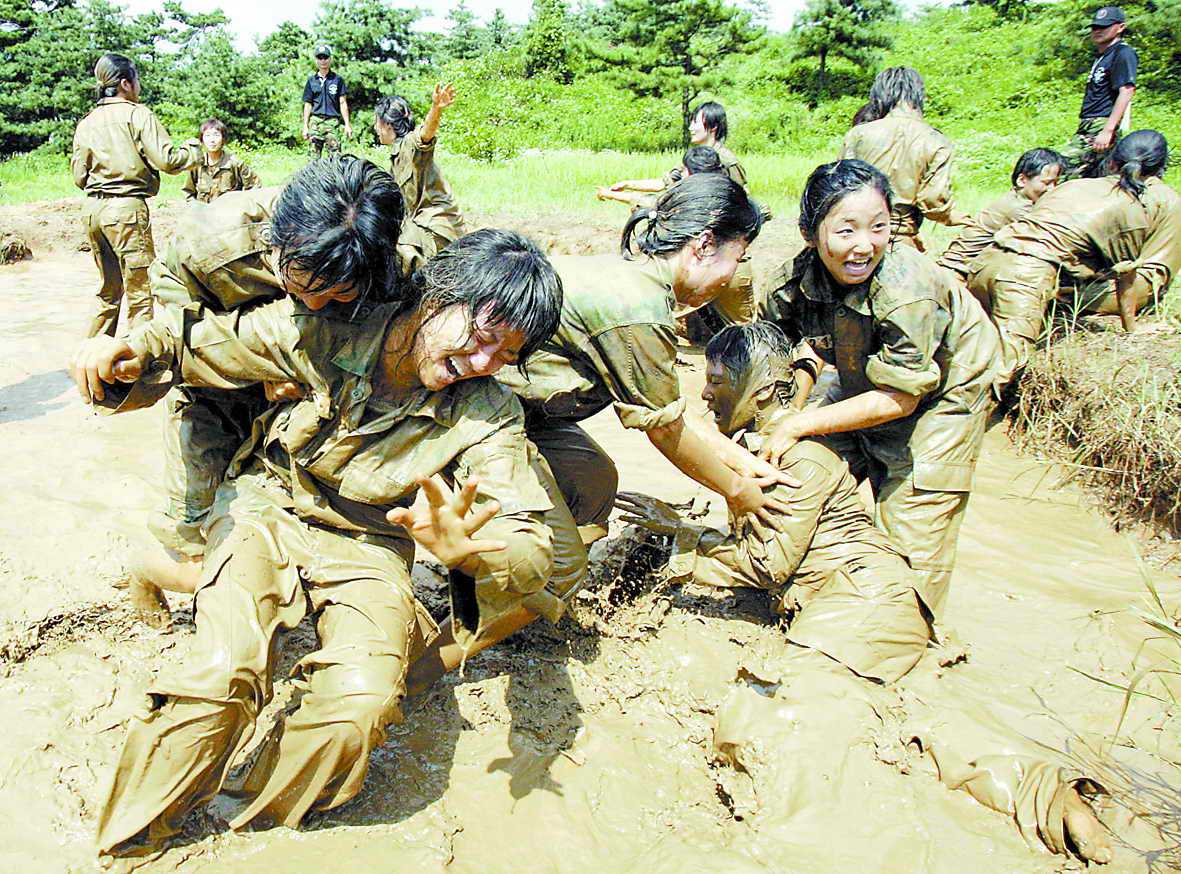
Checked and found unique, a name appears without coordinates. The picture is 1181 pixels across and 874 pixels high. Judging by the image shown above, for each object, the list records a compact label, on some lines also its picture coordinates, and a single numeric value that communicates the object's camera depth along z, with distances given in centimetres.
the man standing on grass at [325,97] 1300
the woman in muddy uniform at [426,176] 636
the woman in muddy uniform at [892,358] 336
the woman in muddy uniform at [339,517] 235
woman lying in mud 281
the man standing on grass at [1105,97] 772
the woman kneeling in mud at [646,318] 309
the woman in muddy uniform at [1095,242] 598
